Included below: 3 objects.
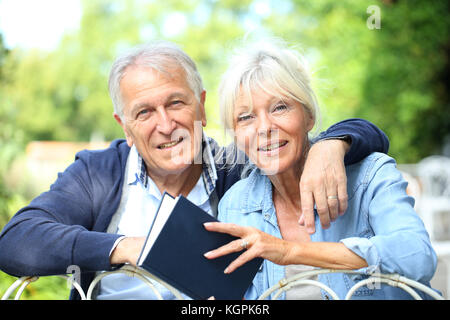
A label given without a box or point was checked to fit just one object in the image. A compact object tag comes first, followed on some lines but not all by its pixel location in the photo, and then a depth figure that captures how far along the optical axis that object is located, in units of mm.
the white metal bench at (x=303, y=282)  1411
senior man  1576
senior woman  1440
